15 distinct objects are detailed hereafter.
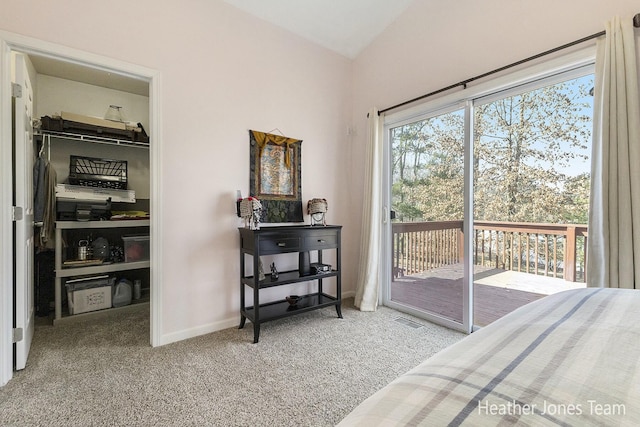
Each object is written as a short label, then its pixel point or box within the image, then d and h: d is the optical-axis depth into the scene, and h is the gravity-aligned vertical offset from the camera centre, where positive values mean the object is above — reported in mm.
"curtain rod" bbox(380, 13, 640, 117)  1827 +1110
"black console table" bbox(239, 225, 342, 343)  2426 -485
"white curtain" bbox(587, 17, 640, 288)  1662 +279
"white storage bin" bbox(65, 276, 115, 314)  2859 -836
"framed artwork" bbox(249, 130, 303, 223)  2826 +353
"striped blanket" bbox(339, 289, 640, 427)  417 -286
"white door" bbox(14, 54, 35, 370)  1919 +1
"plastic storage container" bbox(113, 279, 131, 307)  3111 -894
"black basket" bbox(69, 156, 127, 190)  3109 +429
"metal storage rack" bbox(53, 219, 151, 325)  2734 -570
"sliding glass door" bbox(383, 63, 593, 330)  2107 +98
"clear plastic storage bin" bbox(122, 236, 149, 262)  3213 -421
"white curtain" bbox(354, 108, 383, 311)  3129 -109
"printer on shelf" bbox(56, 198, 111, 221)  2879 +3
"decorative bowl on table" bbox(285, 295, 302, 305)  2795 -855
